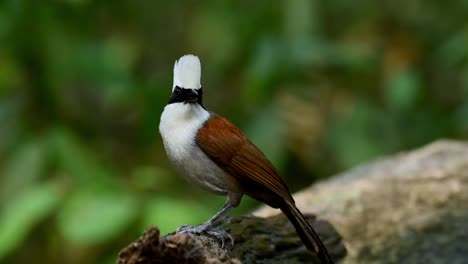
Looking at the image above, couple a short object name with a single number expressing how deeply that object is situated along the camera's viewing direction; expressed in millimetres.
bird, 5008
